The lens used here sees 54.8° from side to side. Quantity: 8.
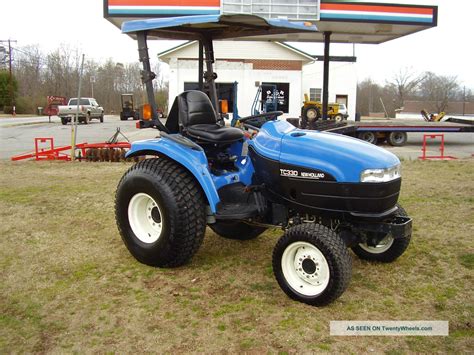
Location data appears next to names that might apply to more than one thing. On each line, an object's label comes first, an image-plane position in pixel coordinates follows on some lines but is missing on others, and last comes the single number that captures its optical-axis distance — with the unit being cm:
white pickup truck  3042
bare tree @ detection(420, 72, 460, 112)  6950
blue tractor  341
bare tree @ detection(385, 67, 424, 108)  7175
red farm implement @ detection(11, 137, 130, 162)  1125
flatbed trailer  1669
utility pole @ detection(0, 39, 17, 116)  5233
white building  2528
